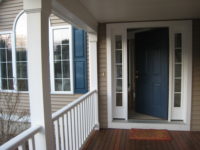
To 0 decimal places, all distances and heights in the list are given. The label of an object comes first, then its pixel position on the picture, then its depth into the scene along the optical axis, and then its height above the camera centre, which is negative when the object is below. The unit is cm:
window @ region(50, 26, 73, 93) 447 +20
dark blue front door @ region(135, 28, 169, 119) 399 -12
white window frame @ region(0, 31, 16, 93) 494 +66
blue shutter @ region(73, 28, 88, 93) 427 +19
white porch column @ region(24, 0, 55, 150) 147 +4
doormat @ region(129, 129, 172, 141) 331 -133
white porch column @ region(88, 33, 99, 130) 376 -5
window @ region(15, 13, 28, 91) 488 +41
